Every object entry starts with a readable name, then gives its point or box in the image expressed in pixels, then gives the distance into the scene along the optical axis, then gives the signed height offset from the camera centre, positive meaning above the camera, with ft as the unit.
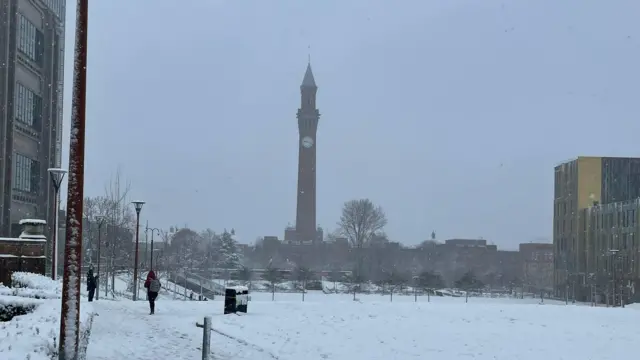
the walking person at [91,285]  107.14 -6.95
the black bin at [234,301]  89.56 -7.17
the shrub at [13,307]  51.24 -4.78
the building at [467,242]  525.02 -3.32
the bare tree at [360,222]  380.37 +5.68
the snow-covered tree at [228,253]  325.42 -8.03
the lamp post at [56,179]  108.68 +6.35
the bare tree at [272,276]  244.42 -13.84
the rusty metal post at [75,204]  36.50 +1.07
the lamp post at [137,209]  127.02 +3.19
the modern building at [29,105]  164.45 +25.76
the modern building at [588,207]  298.97 +11.76
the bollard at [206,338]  39.44 -4.96
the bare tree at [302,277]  256.11 -13.58
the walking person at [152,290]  87.40 -6.03
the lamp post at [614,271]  238.07 -9.26
